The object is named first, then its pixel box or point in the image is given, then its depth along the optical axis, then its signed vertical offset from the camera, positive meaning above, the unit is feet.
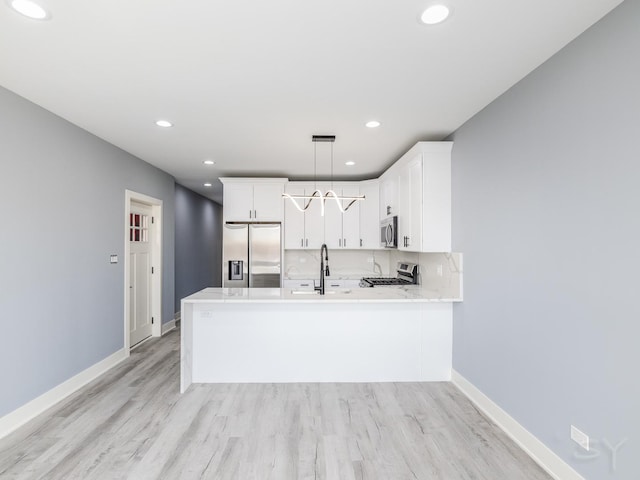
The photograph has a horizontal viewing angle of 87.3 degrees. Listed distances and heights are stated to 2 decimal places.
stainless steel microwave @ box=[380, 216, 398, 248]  13.98 +0.40
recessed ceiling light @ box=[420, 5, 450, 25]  5.31 +3.69
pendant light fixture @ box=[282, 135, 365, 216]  11.39 +3.54
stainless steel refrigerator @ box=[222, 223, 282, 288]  16.61 -0.74
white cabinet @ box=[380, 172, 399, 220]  14.35 +2.22
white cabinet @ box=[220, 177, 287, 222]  16.74 +2.08
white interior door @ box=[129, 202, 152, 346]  14.79 -1.47
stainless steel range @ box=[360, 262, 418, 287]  14.78 -1.76
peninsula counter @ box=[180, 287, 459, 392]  11.00 -3.28
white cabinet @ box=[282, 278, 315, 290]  17.29 -2.16
